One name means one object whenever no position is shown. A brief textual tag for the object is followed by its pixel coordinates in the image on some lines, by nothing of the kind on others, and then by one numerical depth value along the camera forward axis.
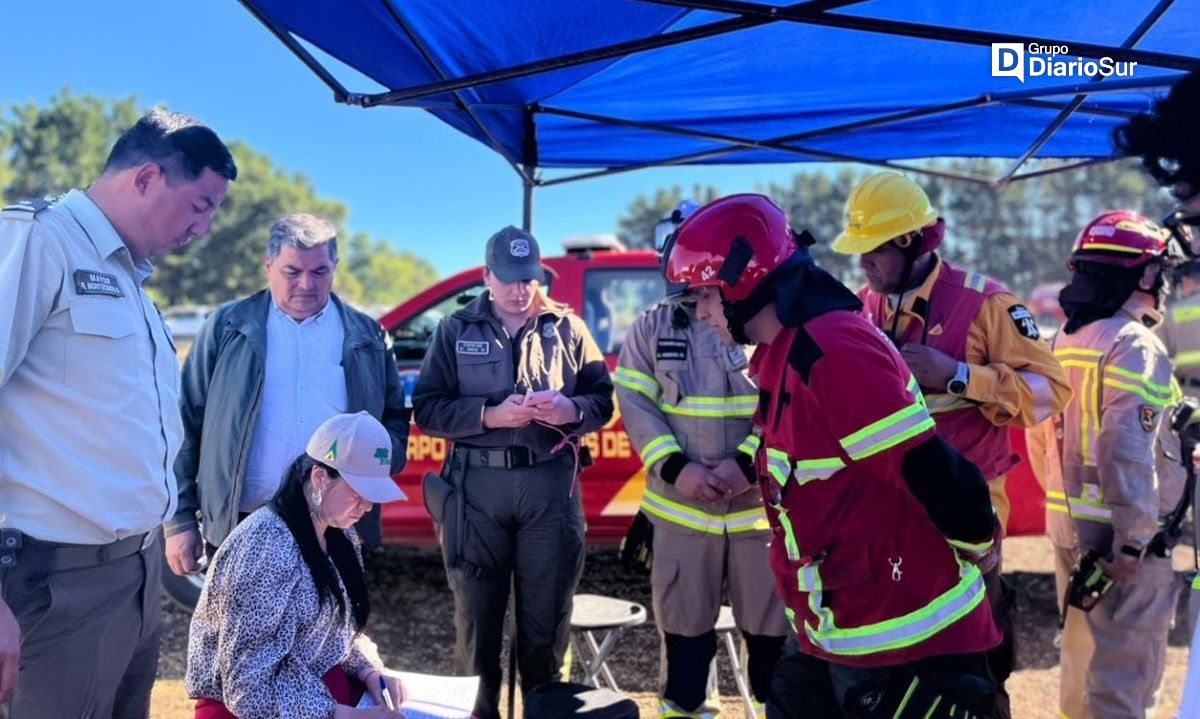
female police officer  3.45
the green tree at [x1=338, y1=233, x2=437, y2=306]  120.25
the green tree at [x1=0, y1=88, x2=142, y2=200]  60.47
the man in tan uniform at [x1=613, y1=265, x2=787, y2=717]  3.14
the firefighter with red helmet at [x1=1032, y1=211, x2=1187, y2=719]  3.15
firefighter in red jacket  1.83
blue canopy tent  2.70
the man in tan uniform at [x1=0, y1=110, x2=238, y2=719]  2.00
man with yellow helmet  2.85
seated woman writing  2.20
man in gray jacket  3.10
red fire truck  5.28
